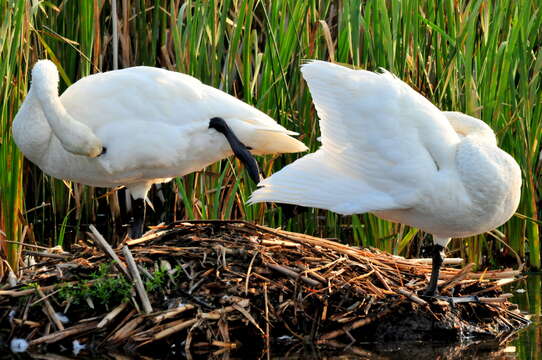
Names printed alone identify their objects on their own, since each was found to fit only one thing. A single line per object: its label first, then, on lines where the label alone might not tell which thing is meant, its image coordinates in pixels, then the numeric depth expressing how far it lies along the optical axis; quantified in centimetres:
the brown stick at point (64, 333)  1145
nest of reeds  1162
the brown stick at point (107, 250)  1197
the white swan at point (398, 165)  1192
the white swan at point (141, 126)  1415
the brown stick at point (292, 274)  1228
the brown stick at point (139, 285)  1166
